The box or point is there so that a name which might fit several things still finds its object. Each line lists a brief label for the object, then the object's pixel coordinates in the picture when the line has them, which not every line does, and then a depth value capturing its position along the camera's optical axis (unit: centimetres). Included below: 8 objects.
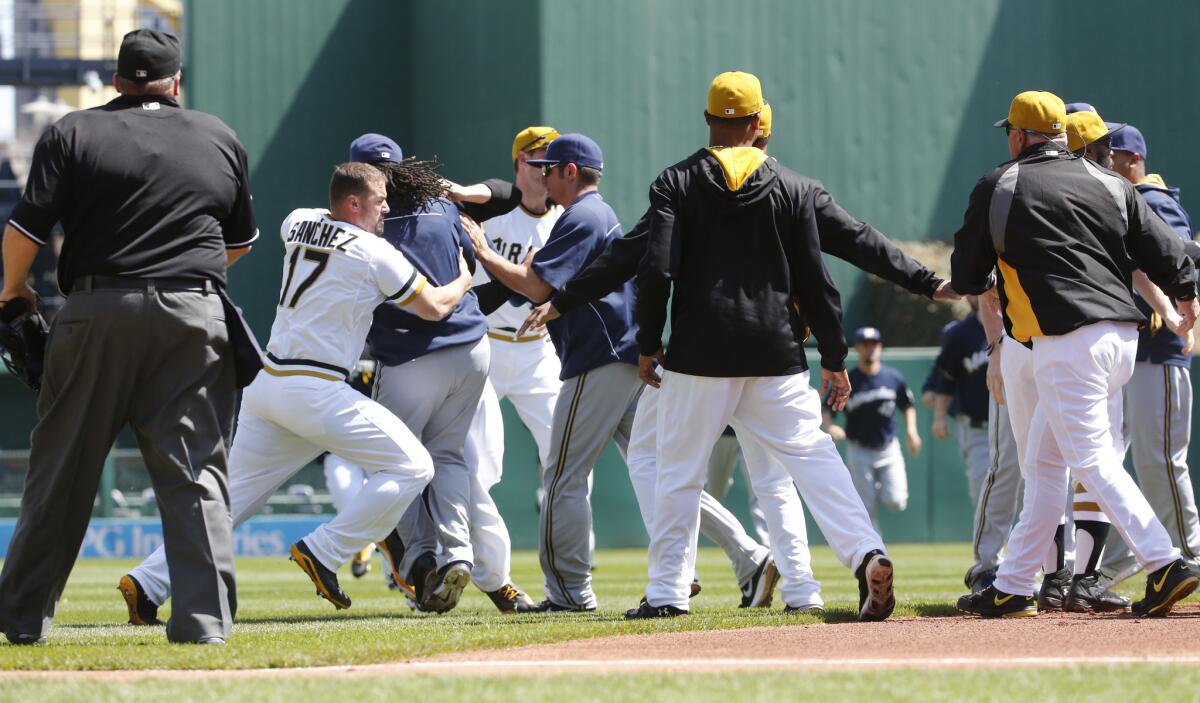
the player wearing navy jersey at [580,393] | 1658
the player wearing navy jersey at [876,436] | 3144
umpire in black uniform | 1211
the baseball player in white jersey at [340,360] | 1484
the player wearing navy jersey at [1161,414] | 1695
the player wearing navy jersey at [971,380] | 2572
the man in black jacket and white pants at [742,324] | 1379
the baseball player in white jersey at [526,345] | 2002
